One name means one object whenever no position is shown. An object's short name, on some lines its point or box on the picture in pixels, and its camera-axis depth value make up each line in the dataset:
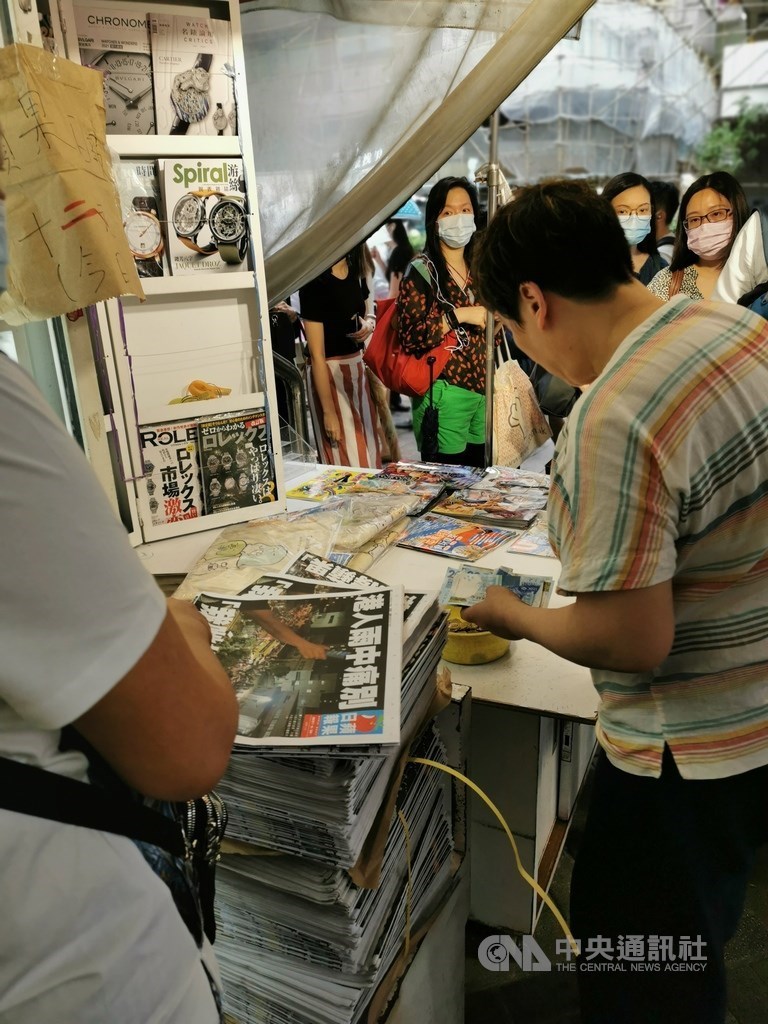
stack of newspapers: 0.85
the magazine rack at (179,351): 1.59
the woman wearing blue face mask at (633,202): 2.86
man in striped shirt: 0.83
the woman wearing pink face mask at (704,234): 2.78
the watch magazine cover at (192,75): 1.57
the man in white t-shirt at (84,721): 0.48
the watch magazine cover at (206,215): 1.62
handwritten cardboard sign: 1.26
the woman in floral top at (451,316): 2.56
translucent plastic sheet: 1.72
